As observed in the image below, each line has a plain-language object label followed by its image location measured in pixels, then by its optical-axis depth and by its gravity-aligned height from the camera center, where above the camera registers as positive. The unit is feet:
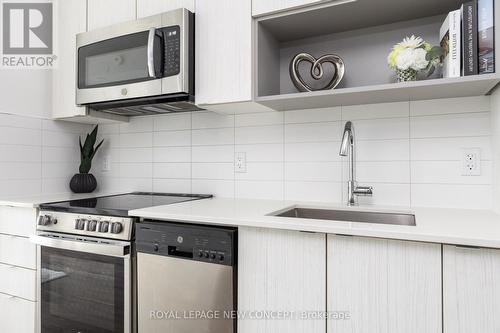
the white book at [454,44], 3.89 +1.55
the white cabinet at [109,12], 5.81 +2.95
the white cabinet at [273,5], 4.55 +2.41
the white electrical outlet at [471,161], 4.56 +0.09
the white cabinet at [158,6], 5.37 +2.83
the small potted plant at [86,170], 7.20 -0.06
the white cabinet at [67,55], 6.40 +2.35
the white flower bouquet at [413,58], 4.21 +1.48
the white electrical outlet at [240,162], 6.15 +0.11
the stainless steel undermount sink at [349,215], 4.65 -0.75
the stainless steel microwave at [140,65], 5.18 +1.81
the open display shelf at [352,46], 4.42 +2.07
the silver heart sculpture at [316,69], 5.02 +1.62
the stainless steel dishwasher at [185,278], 3.91 -1.44
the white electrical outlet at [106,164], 7.62 +0.09
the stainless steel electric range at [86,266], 4.55 -1.51
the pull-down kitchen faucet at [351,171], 4.69 -0.05
